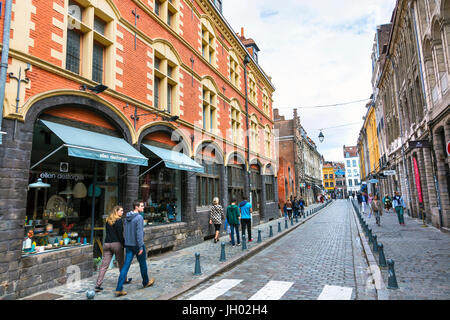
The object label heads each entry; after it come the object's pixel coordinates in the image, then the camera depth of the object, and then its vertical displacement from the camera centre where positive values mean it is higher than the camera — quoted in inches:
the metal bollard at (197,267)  275.3 -67.0
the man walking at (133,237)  228.8 -29.8
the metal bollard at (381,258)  279.0 -65.1
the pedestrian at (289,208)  833.2 -37.3
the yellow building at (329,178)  4133.9 +232.8
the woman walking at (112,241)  230.4 -32.8
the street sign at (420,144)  528.7 +88.8
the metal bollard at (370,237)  400.8 -63.7
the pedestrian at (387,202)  1039.6 -37.4
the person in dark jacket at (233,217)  436.1 -30.9
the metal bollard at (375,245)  343.7 -64.7
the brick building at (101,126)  231.0 +89.1
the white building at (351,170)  3782.0 +312.9
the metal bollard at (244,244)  390.3 -65.2
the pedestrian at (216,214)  463.5 -26.9
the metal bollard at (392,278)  214.3 -65.3
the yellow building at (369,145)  1502.0 +303.5
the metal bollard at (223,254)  328.2 -65.6
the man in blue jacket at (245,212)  451.8 -24.5
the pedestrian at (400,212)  627.8 -46.3
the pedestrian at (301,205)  984.1 -35.8
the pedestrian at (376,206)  649.3 -33.8
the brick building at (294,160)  1324.1 +245.2
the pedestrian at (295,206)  845.3 -34.9
